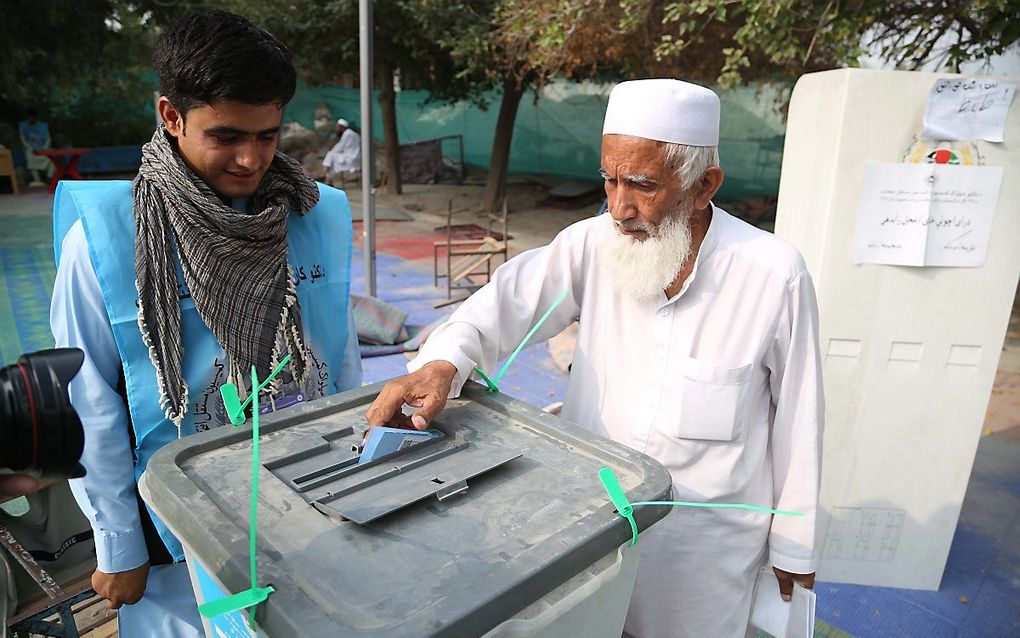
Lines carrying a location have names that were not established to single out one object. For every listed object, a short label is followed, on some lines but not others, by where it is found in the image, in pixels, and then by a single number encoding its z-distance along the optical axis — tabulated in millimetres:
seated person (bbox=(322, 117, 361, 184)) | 12742
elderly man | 1549
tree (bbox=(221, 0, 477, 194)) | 11086
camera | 750
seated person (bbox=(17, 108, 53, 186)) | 13719
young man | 1362
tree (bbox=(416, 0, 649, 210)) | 6926
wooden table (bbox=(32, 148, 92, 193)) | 13312
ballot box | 798
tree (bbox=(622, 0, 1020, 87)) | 5301
